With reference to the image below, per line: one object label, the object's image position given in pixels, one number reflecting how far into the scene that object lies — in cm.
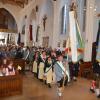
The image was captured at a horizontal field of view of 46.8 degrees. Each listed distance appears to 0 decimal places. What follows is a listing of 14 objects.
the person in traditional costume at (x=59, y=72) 433
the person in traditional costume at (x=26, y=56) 766
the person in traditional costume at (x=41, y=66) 575
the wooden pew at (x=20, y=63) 678
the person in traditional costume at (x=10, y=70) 450
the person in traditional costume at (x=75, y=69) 629
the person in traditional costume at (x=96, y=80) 466
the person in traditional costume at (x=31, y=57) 752
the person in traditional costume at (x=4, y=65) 443
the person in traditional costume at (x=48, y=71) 513
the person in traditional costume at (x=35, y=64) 636
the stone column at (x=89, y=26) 690
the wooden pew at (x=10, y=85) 421
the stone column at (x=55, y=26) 912
